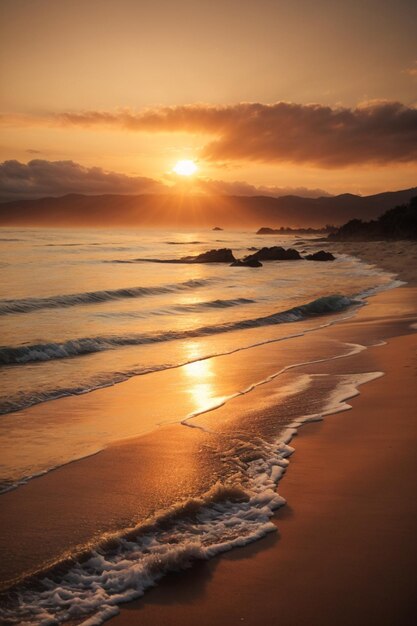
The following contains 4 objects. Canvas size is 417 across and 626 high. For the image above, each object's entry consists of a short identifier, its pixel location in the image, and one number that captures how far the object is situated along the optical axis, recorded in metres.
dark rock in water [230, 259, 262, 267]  39.73
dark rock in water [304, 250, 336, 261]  46.49
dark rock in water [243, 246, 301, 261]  47.31
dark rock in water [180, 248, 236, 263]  44.72
